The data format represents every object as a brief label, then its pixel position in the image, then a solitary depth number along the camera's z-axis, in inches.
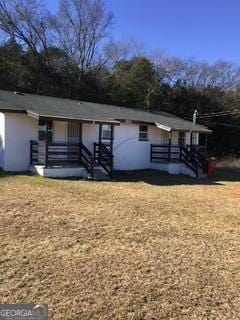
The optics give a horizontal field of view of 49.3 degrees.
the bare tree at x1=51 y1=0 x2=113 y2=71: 1018.0
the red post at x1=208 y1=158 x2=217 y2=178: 536.2
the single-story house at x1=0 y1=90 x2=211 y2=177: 407.6
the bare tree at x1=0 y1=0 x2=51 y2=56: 939.6
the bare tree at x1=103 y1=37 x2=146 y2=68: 1046.3
